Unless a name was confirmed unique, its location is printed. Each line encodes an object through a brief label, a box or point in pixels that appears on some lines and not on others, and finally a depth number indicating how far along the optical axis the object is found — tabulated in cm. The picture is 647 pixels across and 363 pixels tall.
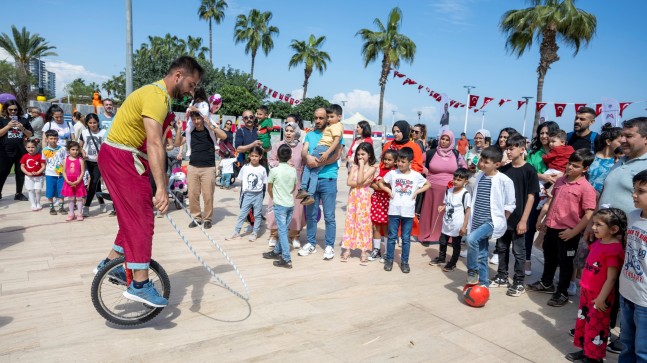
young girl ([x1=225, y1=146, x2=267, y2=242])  625
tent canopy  3304
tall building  4740
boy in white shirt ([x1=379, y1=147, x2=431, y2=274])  522
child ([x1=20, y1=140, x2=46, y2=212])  720
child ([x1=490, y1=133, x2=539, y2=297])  473
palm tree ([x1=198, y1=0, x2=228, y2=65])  4741
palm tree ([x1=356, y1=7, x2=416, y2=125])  2902
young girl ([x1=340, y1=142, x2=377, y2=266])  566
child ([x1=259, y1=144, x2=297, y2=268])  518
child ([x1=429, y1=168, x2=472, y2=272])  548
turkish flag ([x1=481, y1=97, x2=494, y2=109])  1479
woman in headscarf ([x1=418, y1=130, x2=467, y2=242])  650
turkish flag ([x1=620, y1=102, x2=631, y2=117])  1178
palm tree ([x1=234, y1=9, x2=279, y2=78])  4384
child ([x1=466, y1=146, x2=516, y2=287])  441
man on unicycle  314
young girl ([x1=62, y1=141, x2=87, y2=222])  678
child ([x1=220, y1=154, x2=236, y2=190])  1112
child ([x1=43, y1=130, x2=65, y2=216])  712
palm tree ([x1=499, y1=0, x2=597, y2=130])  1898
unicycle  336
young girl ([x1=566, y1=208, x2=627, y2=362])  317
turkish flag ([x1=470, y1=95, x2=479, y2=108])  1492
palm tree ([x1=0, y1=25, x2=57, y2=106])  4244
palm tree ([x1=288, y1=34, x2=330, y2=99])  4078
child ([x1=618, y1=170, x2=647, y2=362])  280
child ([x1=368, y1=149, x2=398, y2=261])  575
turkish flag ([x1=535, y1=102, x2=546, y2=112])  1301
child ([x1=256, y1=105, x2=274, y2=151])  830
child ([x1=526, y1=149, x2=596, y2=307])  423
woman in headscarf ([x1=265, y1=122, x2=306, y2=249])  596
